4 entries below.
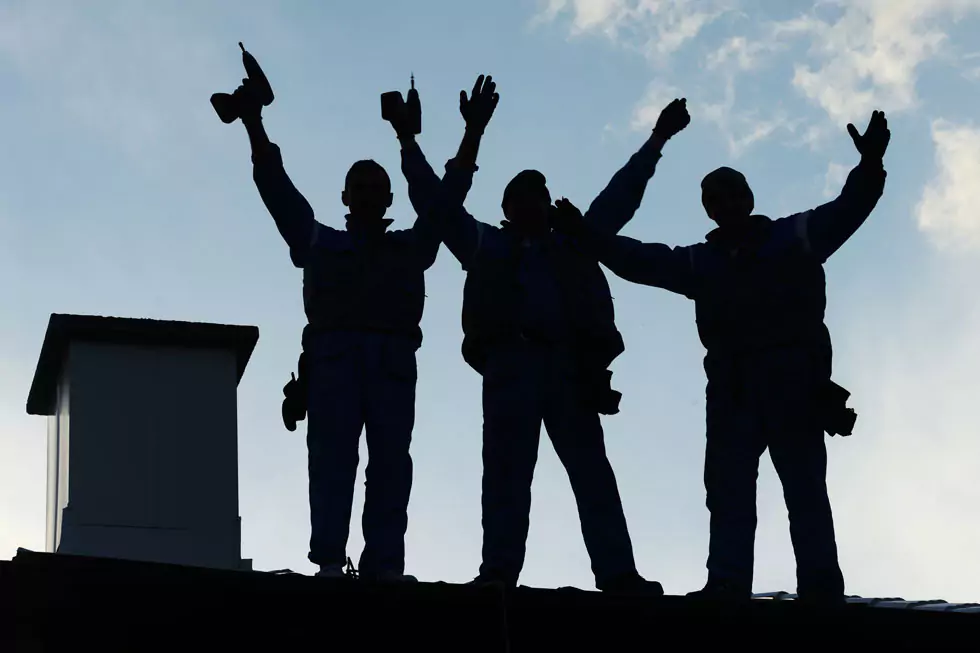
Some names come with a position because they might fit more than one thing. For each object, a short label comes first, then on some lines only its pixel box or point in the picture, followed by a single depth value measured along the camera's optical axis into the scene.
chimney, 12.90
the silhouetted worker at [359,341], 8.52
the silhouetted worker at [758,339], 8.39
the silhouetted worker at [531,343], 8.52
